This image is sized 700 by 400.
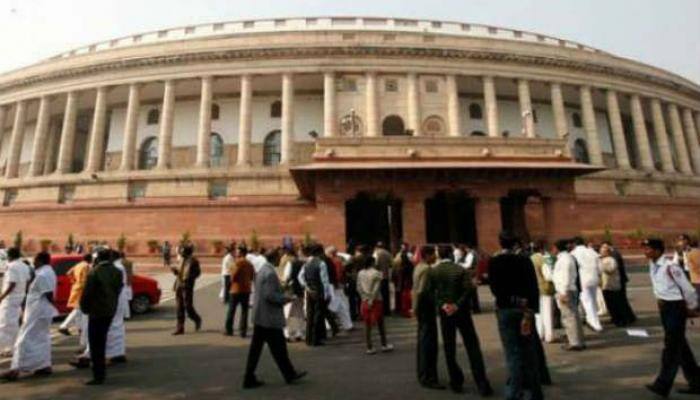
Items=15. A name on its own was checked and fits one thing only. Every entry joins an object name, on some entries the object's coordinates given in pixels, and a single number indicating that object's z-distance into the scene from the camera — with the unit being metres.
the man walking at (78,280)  9.55
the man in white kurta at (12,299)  8.12
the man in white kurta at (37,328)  7.37
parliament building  35.19
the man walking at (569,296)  8.57
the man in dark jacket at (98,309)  6.98
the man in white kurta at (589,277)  9.84
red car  12.77
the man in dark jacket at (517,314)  5.59
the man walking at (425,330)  6.48
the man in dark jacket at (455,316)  6.20
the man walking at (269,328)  6.57
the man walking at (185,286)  10.52
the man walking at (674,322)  5.86
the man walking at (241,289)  10.45
